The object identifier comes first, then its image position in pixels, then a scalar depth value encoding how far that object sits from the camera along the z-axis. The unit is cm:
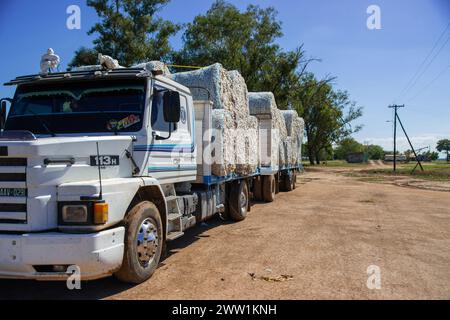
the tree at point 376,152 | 15566
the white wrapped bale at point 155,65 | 794
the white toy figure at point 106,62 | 569
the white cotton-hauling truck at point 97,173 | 410
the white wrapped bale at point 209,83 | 843
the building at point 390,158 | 11228
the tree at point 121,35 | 2472
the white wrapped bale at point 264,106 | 1363
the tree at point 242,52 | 3103
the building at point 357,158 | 9951
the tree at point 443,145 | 15861
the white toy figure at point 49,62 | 617
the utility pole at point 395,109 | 4319
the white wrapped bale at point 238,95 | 939
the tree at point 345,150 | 13362
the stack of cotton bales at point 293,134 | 1745
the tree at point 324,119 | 5035
